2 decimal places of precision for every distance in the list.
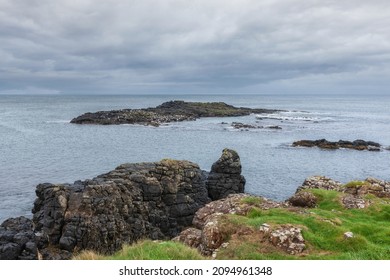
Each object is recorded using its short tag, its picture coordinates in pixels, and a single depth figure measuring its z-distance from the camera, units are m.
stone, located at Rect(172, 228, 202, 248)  19.05
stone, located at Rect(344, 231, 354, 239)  16.67
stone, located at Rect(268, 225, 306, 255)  16.44
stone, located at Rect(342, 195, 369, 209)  24.24
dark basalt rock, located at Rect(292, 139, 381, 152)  84.88
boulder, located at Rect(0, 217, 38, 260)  26.50
